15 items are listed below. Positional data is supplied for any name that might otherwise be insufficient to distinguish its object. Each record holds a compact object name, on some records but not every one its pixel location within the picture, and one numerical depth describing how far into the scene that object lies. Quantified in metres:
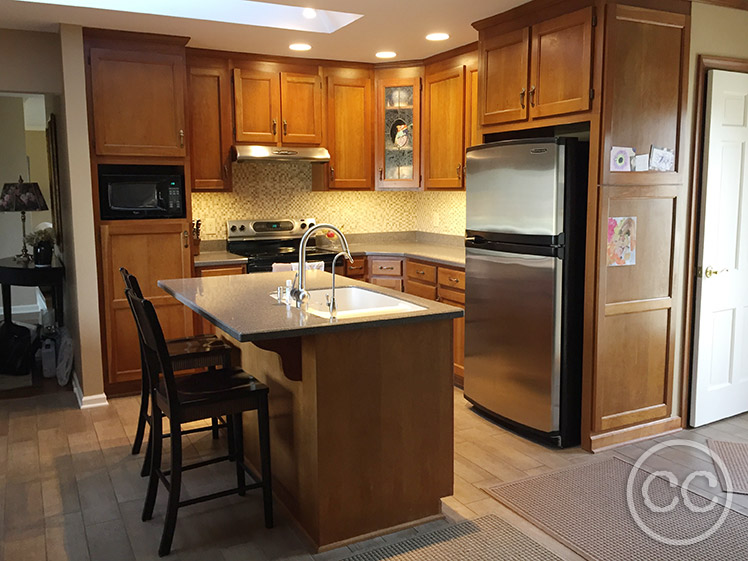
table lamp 5.15
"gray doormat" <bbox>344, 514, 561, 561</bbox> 2.56
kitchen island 2.55
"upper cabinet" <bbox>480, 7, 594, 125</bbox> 3.36
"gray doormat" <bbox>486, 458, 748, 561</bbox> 2.59
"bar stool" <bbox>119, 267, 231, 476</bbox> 3.21
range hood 4.91
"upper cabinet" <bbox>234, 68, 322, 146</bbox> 4.95
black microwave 4.33
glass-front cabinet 5.31
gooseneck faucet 2.72
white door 3.72
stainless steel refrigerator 3.45
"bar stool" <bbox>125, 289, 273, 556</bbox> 2.57
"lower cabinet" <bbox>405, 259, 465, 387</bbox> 4.52
